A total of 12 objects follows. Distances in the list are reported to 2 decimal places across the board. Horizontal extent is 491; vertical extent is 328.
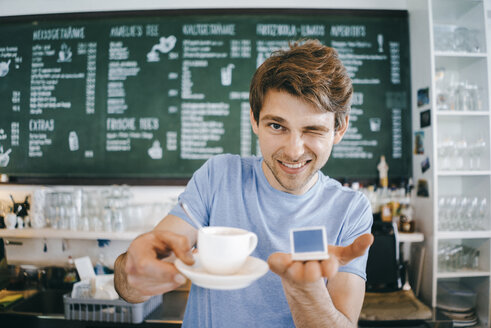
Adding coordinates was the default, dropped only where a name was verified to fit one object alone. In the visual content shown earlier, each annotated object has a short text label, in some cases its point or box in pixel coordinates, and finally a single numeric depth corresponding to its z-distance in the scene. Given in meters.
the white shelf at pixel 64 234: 2.12
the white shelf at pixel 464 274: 2.13
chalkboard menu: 2.48
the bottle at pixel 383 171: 2.42
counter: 1.77
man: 0.97
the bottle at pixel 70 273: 2.28
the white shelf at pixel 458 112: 2.17
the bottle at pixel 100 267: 2.23
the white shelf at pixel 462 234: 2.13
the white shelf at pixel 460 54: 2.19
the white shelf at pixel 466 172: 2.15
